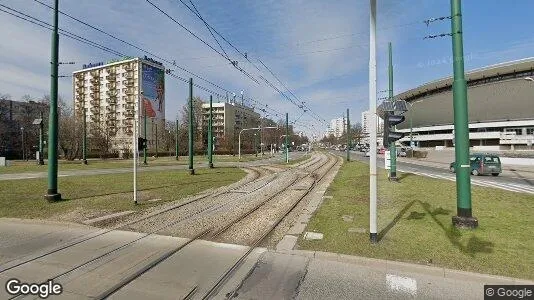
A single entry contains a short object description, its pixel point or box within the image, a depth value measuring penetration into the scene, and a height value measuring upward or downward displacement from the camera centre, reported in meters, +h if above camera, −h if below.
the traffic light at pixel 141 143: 11.73 +0.49
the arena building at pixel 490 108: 78.69 +12.34
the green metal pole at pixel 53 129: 10.95 +0.95
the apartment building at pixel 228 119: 91.62 +11.85
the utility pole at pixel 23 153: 62.81 +0.84
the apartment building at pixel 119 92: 91.94 +19.63
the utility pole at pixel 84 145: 36.92 +1.37
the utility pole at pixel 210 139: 26.67 +1.38
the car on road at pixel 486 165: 22.77 -0.78
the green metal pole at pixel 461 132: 7.38 +0.48
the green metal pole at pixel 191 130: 20.58 +1.63
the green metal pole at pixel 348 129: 41.07 +2.06
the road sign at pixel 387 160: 17.56 -0.30
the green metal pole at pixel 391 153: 16.58 +0.08
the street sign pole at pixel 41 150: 34.41 +0.84
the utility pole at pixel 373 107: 6.33 +0.92
